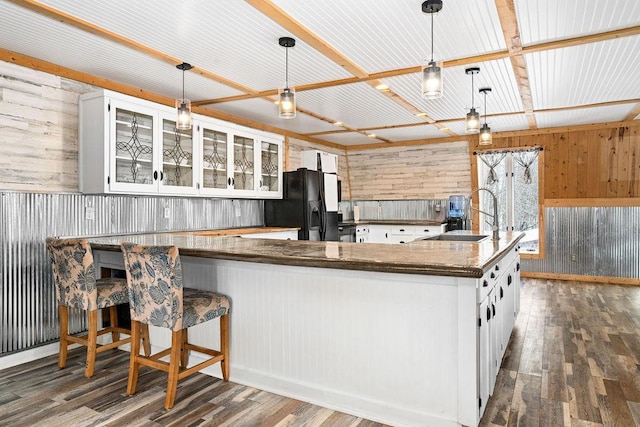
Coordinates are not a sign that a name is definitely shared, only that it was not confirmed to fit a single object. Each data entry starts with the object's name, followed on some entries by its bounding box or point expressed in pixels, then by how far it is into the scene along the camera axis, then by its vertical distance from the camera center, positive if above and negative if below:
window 6.98 +0.37
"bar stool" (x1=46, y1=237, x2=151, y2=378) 2.77 -0.52
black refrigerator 5.78 +0.09
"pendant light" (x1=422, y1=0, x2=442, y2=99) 2.42 +0.77
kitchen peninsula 2.03 -0.60
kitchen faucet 3.55 -0.14
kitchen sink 4.12 -0.25
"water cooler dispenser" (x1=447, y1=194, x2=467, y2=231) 7.13 -0.02
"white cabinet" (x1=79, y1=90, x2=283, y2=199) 3.66 +0.63
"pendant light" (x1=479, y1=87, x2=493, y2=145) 4.29 +0.81
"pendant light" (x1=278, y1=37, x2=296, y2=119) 2.91 +0.76
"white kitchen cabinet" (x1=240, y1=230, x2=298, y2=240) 5.08 -0.27
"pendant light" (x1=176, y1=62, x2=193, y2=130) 3.31 +0.78
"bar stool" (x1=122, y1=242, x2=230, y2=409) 2.36 -0.54
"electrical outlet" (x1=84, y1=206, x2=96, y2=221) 3.75 +0.01
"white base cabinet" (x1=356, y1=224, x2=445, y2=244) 7.06 -0.34
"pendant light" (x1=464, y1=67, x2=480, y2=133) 3.60 +0.78
